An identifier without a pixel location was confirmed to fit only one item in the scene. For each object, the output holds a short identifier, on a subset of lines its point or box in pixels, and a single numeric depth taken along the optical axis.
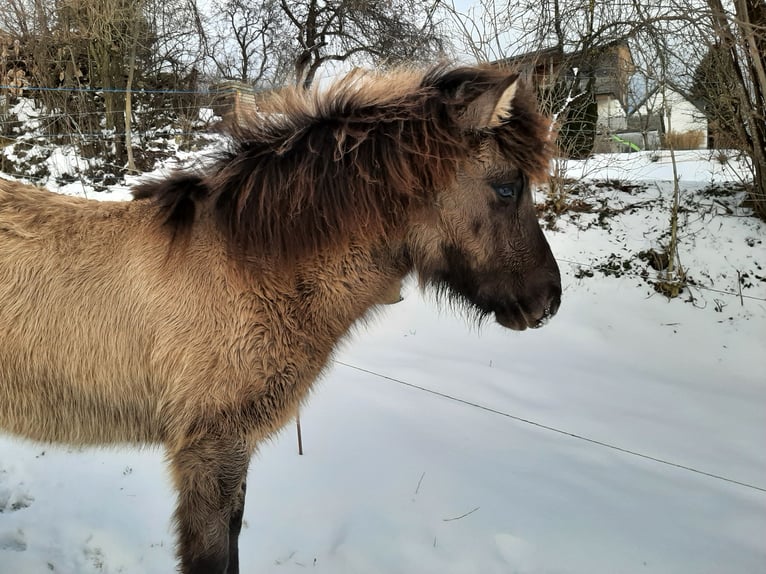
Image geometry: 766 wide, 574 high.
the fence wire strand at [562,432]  3.41
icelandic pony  1.88
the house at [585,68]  7.67
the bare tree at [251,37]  16.61
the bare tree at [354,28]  14.59
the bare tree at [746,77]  5.43
